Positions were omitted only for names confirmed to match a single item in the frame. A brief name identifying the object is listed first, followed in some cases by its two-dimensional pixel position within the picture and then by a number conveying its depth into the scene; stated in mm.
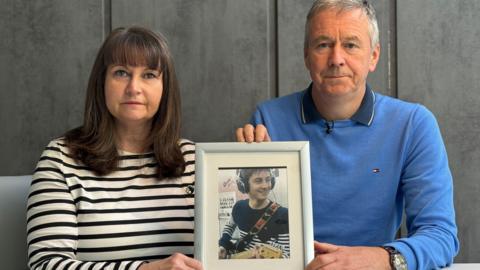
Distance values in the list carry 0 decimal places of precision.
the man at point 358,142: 1790
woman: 1641
